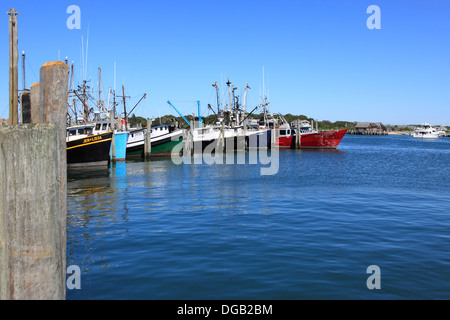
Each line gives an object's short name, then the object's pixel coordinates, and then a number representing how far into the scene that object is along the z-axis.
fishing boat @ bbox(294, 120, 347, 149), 60.81
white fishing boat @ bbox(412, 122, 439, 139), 134.50
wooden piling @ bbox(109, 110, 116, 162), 35.16
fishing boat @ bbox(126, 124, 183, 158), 43.31
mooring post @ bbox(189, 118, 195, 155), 46.84
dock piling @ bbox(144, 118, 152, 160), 40.42
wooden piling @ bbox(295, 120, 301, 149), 60.28
